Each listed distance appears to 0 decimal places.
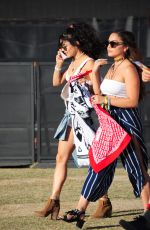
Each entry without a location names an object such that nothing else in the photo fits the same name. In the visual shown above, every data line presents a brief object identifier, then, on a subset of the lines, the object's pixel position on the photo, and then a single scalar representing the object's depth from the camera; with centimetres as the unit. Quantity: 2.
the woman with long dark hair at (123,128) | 1402
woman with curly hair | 1568
